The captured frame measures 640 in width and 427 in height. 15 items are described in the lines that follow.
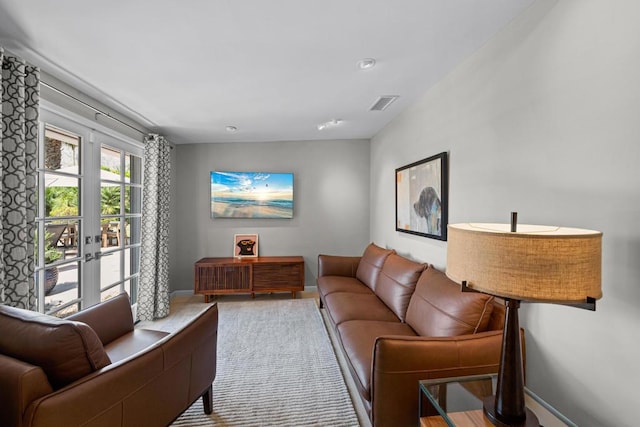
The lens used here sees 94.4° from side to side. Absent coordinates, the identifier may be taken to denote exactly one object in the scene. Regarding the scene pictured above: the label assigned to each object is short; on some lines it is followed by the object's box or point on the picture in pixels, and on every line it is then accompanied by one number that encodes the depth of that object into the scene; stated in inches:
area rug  74.0
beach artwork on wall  176.4
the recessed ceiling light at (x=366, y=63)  82.8
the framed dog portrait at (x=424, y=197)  97.2
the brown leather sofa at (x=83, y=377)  40.5
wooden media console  160.1
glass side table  46.1
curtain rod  87.6
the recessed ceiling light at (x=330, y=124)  139.7
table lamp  36.4
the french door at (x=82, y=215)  91.3
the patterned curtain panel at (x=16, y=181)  72.1
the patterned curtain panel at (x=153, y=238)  138.9
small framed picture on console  177.5
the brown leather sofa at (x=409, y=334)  56.9
